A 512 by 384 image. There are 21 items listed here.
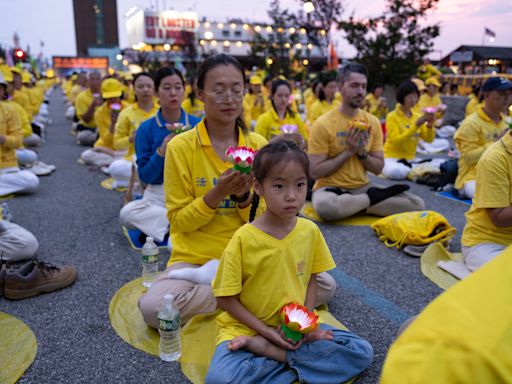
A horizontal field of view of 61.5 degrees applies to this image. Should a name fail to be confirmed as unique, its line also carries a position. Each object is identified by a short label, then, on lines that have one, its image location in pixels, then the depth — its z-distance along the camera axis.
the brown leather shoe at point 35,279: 3.30
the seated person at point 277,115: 6.54
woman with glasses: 2.72
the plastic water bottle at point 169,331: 2.48
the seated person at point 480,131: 5.26
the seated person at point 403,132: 6.99
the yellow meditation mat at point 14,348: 2.47
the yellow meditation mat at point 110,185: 6.78
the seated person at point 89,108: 10.78
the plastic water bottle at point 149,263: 3.49
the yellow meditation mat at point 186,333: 2.53
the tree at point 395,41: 15.47
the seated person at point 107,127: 7.80
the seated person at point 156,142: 4.22
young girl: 2.11
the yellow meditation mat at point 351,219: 5.18
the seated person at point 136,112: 5.72
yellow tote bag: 4.33
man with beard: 4.88
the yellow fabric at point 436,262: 3.65
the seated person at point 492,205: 3.18
